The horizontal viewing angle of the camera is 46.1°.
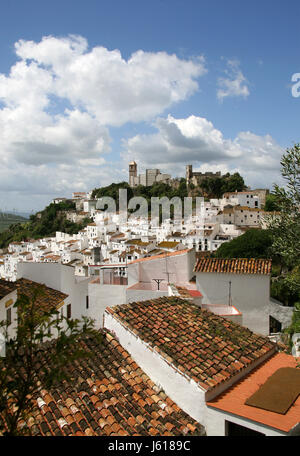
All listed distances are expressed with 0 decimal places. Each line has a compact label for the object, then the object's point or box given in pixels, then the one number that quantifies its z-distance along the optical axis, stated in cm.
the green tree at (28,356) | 296
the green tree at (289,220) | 668
